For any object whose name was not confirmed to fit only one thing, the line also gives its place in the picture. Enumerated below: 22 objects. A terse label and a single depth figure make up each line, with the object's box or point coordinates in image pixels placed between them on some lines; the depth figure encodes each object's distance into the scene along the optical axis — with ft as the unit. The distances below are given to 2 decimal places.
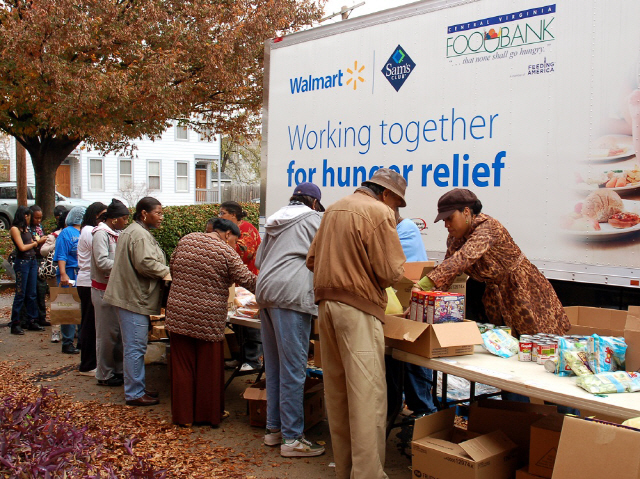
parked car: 73.77
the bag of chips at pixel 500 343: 12.67
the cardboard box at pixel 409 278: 14.28
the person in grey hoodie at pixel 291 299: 14.92
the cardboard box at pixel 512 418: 12.74
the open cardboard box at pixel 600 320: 11.98
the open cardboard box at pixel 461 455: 11.57
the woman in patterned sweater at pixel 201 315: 16.71
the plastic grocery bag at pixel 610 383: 10.21
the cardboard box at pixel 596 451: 8.59
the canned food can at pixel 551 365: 11.38
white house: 101.45
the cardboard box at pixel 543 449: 11.29
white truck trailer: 15.83
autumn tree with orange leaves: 32.89
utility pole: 51.57
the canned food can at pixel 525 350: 12.17
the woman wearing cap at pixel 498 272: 13.20
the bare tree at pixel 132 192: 101.14
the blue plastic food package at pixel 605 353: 10.99
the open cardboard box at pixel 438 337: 12.10
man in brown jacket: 12.39
